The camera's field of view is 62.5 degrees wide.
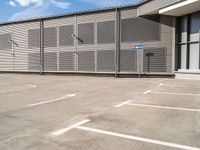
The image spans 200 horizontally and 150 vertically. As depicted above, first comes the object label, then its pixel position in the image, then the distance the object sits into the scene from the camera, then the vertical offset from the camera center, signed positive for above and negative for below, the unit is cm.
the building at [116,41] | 1176 +251
